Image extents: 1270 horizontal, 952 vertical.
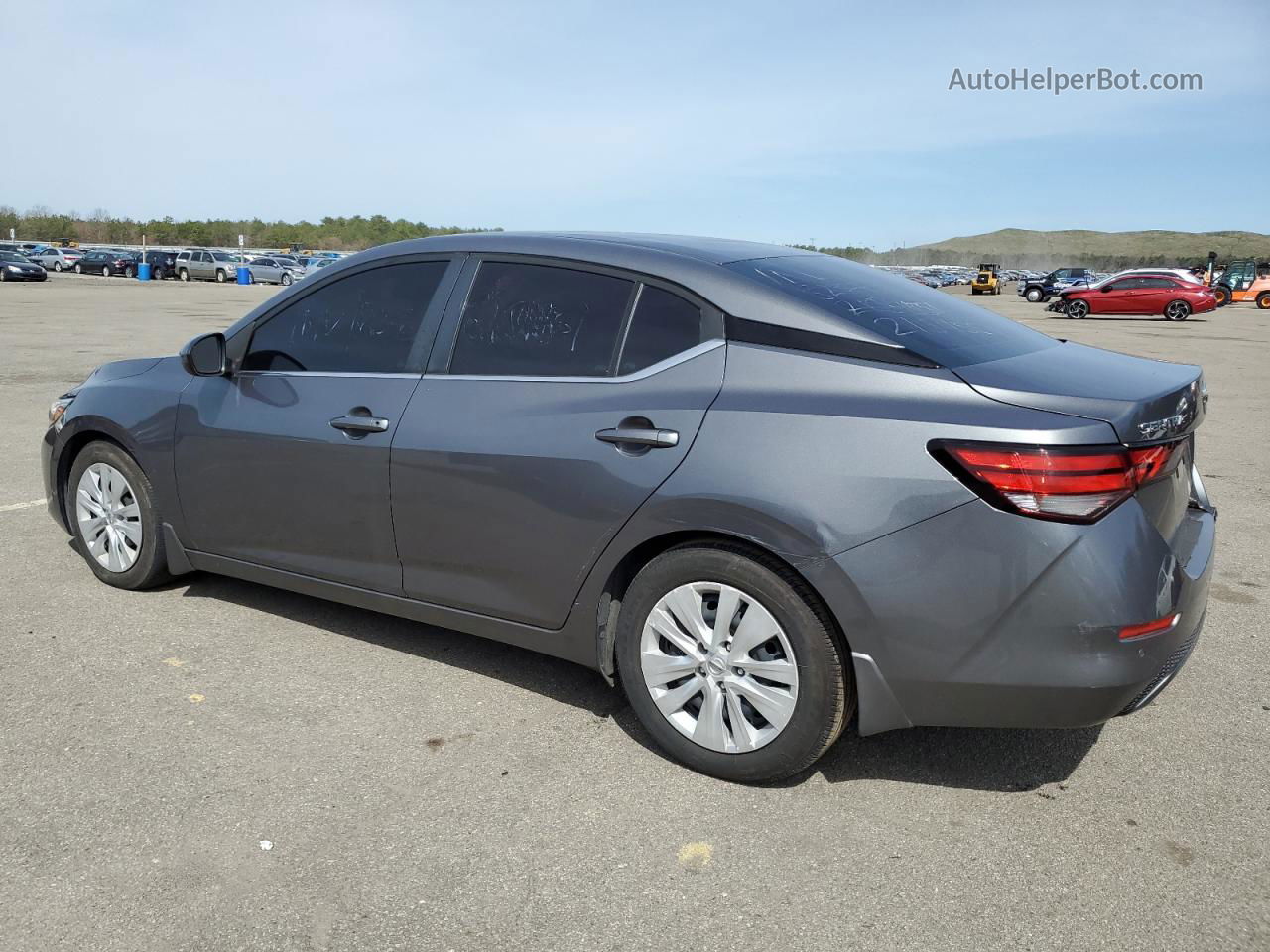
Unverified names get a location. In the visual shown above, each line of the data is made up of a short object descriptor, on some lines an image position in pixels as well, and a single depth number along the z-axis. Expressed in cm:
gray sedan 293
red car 3444
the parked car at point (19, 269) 4581
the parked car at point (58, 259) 6178
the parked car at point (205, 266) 5781
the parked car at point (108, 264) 6056
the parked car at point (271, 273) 5522
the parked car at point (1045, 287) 5056
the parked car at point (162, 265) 5894
